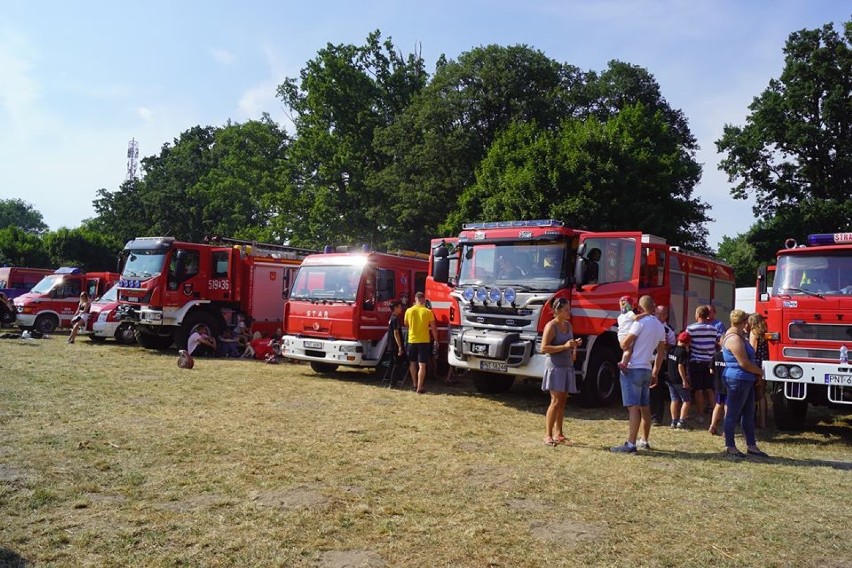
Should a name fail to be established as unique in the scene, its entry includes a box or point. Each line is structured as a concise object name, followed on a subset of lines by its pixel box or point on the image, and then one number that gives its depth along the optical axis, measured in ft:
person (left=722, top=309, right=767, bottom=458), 26.30
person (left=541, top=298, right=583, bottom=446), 27.45
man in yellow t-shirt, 42.86
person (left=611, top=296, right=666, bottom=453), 26.11
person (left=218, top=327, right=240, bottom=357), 61.05
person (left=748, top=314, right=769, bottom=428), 32.60
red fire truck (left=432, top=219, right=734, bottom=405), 37.06
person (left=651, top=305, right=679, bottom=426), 33.96
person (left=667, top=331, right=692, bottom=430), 33.04
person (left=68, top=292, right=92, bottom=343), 66.95
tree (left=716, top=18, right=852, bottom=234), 103.50
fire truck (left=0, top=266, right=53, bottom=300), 93.09
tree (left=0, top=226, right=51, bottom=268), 181.47
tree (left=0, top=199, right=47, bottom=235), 369.71
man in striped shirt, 32.83
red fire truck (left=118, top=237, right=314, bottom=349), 58.49
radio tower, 304.50
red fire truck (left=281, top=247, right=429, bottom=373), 46.98
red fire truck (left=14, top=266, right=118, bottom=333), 78.59
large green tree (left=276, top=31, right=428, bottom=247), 127.44
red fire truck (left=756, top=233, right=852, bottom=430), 29.55
